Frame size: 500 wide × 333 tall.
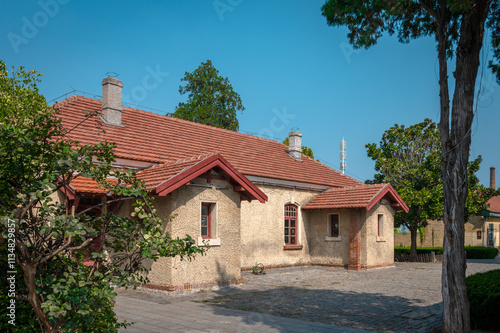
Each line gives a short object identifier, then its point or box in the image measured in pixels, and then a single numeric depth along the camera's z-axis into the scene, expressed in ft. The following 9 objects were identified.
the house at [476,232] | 117.29
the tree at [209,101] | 122.93
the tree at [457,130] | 23.39
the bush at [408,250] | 91.24
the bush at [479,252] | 95.61
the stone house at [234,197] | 41.01
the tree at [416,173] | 76.95
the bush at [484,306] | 25.66
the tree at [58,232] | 12.99
